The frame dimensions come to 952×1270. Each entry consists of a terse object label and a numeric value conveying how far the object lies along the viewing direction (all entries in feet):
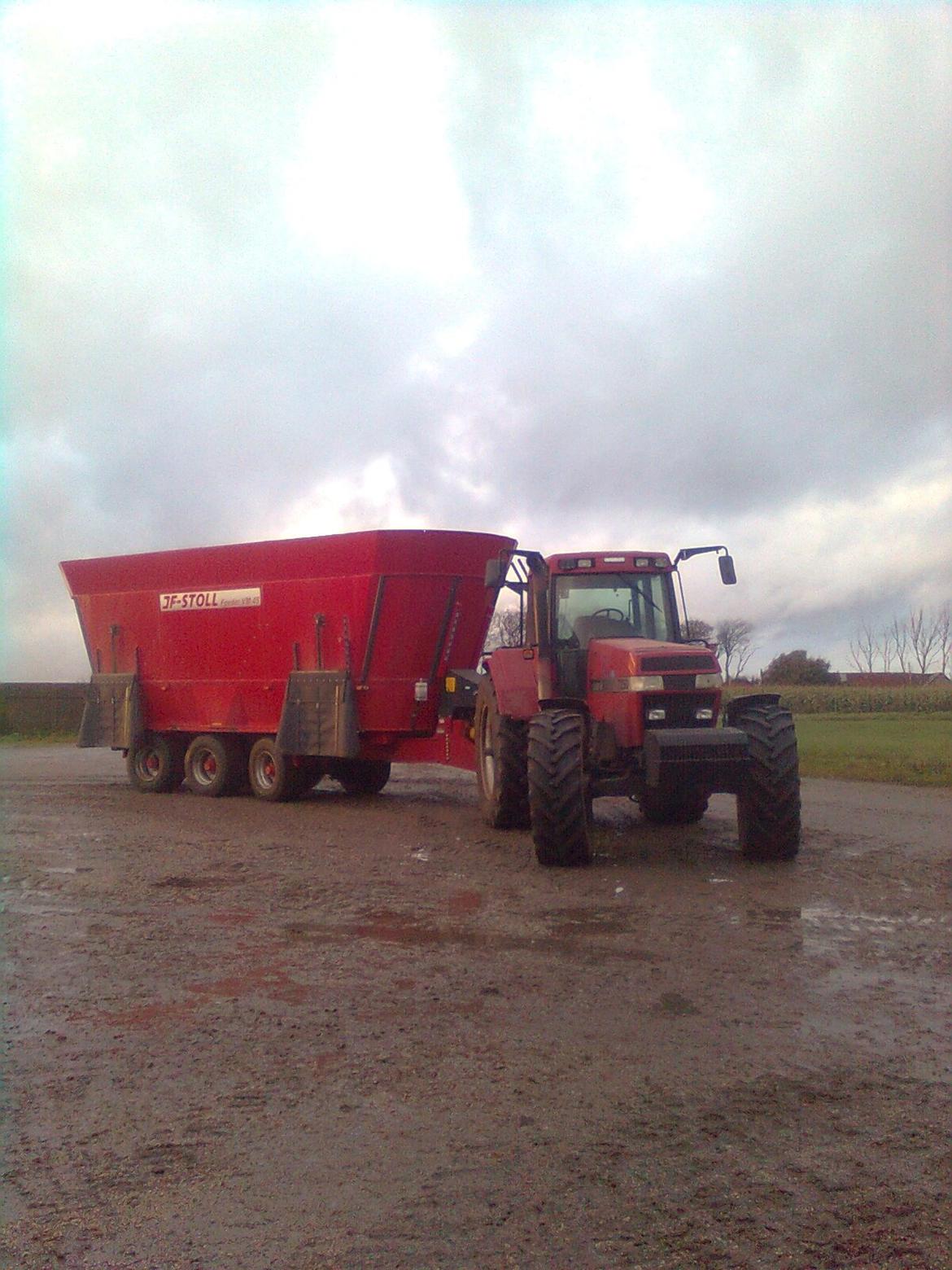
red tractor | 29.35
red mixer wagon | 44.80
